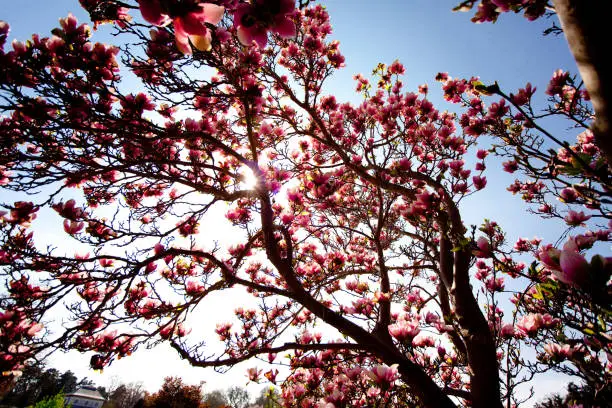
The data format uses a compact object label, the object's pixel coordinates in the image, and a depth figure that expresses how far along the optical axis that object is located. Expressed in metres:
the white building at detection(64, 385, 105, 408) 28.40
